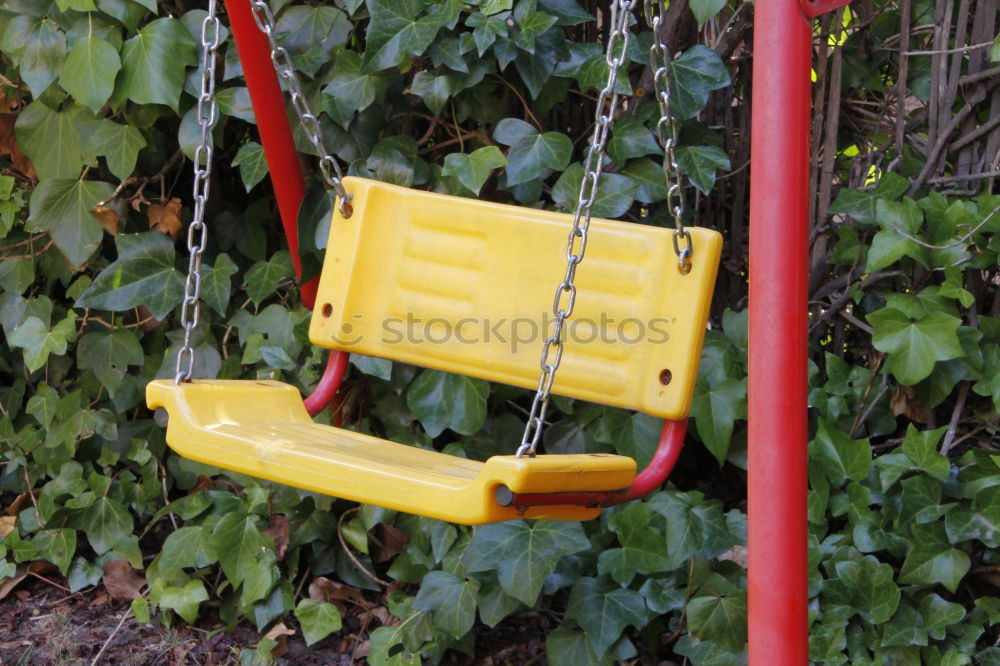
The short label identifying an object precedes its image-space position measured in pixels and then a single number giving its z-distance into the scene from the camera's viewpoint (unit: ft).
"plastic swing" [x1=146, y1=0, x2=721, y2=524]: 4.56
